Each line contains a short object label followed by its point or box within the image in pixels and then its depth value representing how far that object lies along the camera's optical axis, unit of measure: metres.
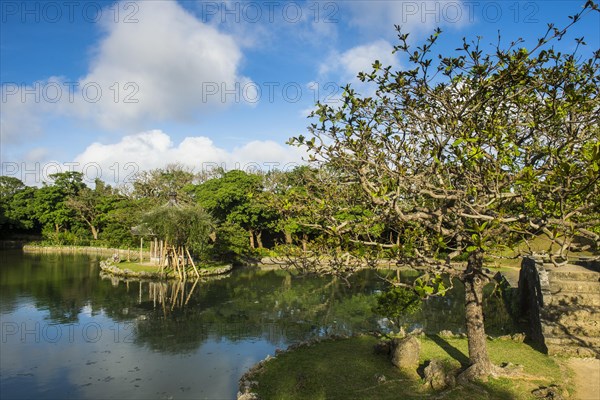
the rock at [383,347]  10.78
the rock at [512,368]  8.98
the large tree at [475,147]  6.10
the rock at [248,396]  8.47
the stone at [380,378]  8.93
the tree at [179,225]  27.09
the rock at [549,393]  7.83
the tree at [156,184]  47.81
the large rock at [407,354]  9.71
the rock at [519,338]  12.06
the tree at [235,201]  36.12
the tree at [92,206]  46.53
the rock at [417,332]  12.79
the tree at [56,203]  48.00
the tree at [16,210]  48.22
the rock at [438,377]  8.49
